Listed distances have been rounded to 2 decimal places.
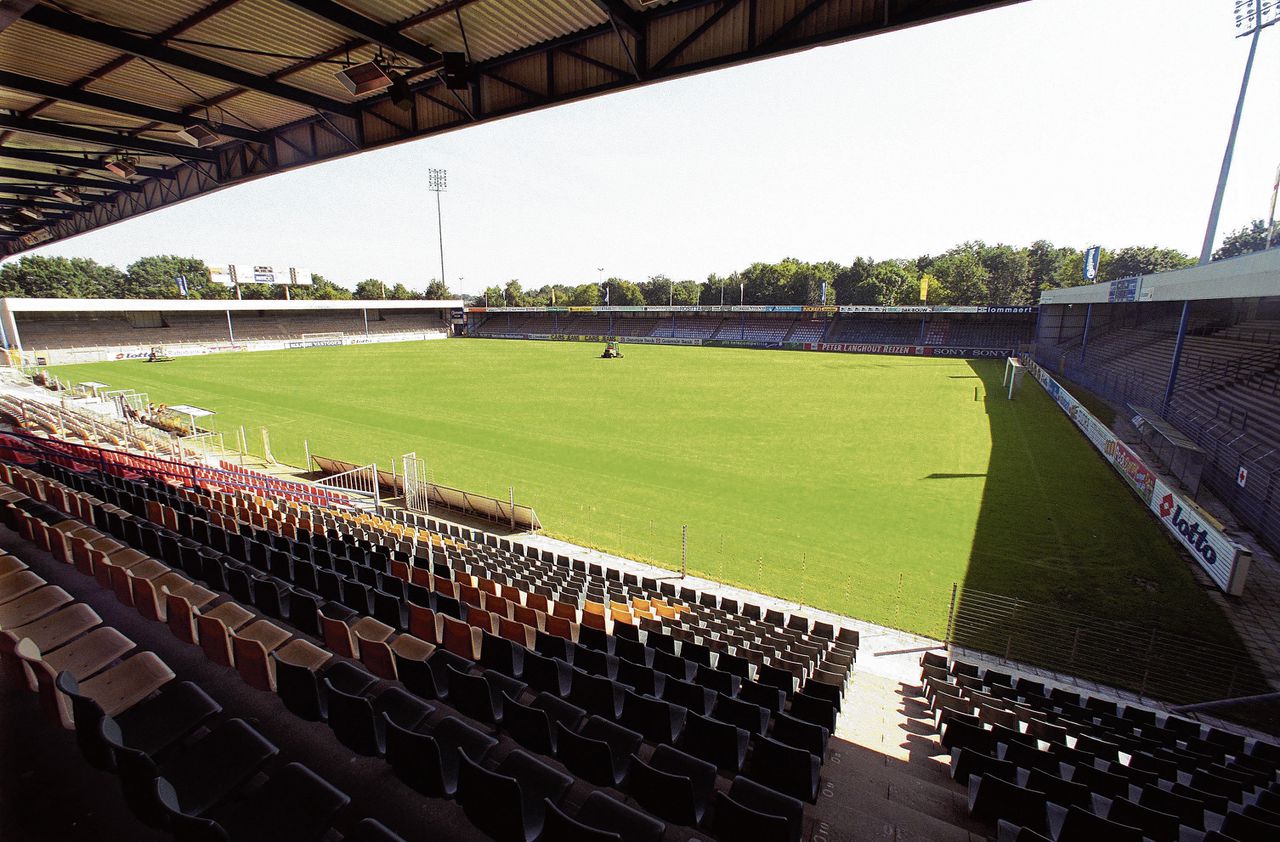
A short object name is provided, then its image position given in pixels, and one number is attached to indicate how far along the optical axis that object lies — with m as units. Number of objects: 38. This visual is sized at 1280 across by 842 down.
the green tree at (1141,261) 87.26
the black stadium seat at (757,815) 3.33
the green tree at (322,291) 113.44
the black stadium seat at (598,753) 3.89
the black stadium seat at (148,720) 3.37
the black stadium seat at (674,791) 3.61
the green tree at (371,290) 128.12
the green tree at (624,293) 124.62
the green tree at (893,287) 91.44
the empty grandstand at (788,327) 58.41
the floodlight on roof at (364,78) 8.87
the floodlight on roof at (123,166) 13.70
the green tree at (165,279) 108.00
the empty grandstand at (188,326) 50.16
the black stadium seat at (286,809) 3.05
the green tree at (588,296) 127.85
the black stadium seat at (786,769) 4.21
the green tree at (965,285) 91.38
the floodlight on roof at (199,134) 11.26
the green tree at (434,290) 150.75
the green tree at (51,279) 87.12
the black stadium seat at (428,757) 3.56
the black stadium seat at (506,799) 3.22
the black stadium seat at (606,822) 3.05
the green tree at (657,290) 120.38
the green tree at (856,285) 92.72
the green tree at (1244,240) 82.00
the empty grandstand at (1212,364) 14.15
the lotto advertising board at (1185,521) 10.63
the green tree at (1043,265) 99.06
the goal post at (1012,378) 30.85
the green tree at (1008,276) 99.38
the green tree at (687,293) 113.06
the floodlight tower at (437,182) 95.75
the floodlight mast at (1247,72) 31.88
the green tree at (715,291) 109.56
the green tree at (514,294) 143.25
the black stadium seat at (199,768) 3.00
